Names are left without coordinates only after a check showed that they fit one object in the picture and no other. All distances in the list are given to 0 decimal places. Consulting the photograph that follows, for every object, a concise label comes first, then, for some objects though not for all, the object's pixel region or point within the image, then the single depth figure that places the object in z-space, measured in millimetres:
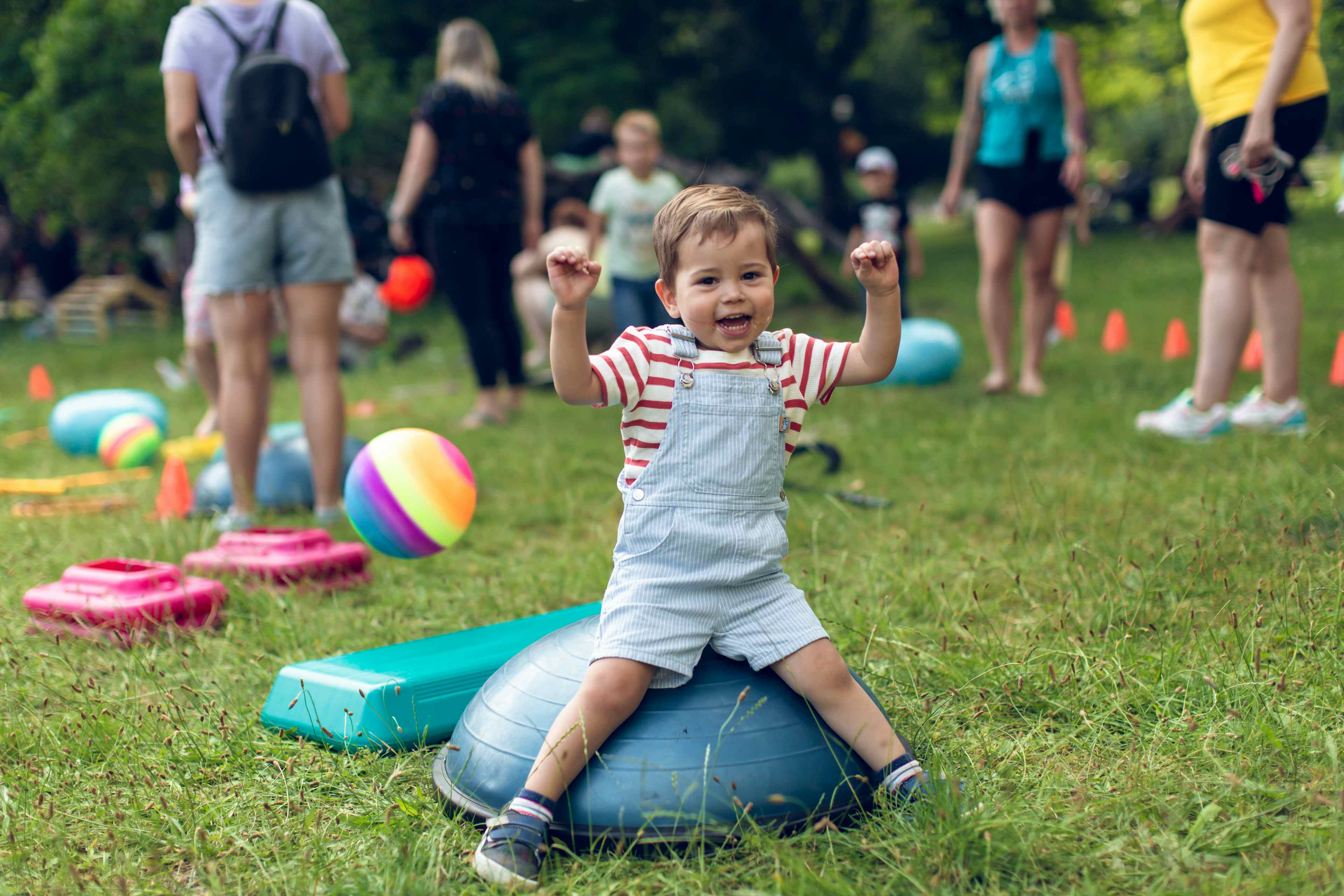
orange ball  9367
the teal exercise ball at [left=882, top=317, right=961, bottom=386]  7359
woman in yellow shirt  4430
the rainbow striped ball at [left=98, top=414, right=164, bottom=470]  6254
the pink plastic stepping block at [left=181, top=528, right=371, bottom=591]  3580
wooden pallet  16391
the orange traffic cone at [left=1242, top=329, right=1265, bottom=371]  7352
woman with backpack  4113
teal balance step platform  2475
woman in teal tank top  6273
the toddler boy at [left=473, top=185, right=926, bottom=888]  2078
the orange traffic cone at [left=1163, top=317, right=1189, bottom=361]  8266
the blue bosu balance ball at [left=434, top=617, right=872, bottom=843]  1975
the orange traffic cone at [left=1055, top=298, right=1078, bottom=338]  10281
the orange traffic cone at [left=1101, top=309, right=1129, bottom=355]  8984
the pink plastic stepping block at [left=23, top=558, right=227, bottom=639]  3182
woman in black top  6316
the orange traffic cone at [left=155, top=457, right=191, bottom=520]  4879
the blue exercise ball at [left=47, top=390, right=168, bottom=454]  6688
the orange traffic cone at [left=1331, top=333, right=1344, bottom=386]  6152
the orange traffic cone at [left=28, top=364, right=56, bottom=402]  9914
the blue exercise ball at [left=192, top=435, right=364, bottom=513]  4754
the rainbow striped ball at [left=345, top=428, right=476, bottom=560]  3092
